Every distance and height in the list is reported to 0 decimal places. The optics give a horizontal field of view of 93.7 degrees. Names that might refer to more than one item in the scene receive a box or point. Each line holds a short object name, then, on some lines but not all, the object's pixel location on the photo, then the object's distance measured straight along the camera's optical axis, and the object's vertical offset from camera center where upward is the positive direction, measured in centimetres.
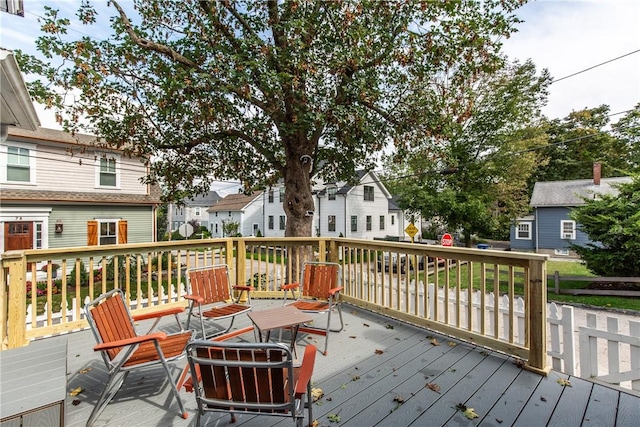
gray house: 1756 -16
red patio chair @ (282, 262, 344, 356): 374 -88
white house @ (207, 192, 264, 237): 2656 +16
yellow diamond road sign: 1492 -79
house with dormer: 980 +80
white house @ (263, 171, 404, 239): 2192 +33
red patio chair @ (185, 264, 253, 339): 335 -90
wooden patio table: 259 -95
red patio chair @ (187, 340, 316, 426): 154 -88
